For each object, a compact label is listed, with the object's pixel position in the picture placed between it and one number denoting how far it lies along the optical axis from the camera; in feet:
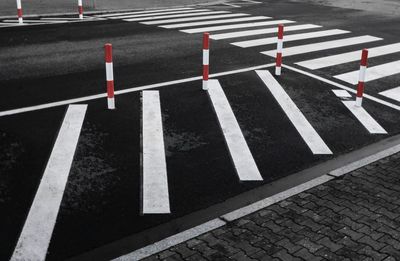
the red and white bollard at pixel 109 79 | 27.89
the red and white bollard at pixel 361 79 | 30.00
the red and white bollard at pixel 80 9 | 57.21
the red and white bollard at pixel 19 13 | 52.47
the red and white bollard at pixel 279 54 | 35.82
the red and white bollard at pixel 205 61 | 31.12
